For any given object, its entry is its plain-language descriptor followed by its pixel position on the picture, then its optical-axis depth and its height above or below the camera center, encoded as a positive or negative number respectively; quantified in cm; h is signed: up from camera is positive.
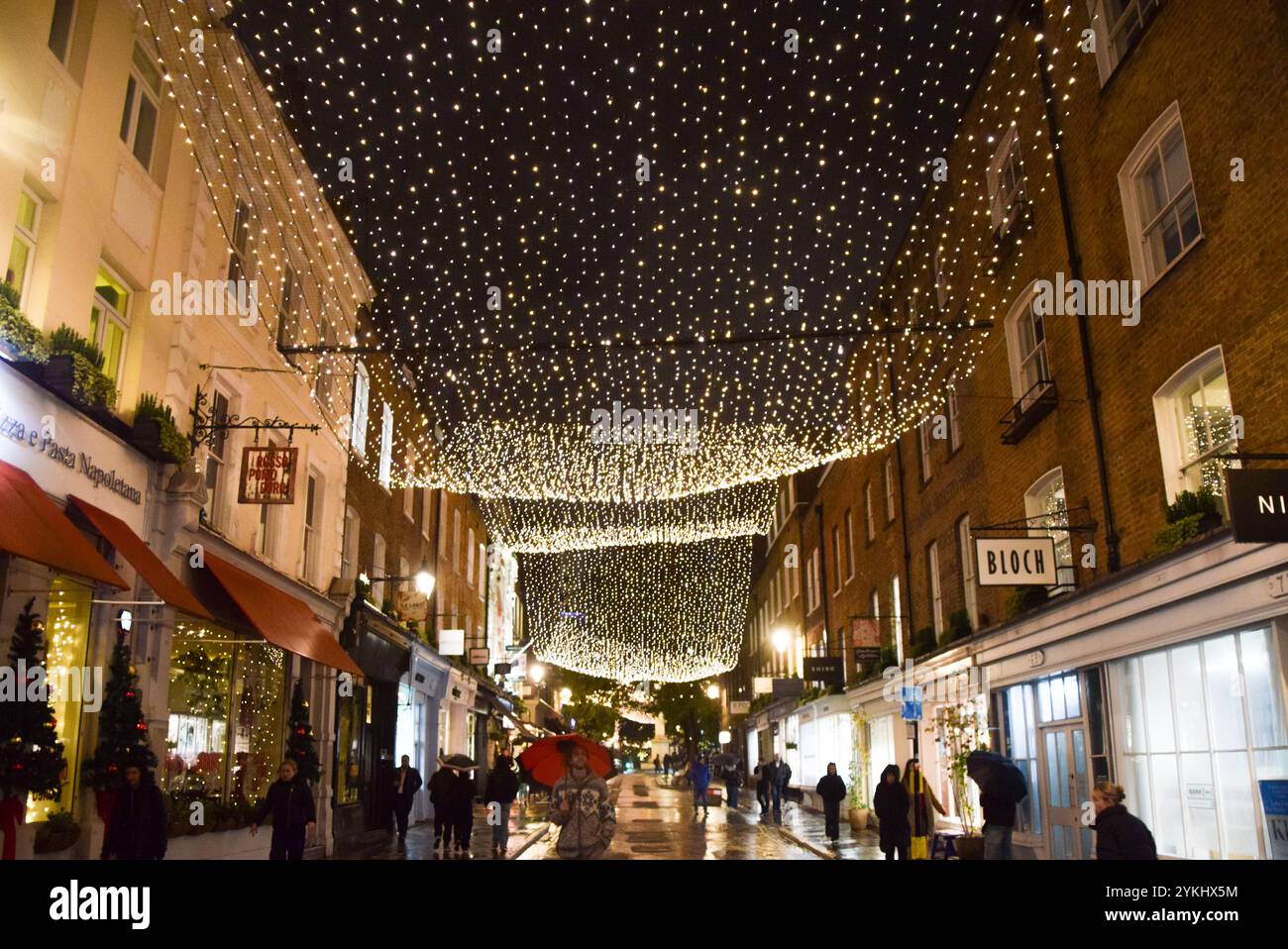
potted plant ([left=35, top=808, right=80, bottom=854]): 986 -107
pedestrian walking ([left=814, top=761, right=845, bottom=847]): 1912 -158
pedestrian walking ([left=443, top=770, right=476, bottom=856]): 1708 -152
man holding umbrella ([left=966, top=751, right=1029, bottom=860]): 1116 -91
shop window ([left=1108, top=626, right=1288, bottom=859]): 966 -31
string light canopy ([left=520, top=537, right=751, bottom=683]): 5309 +506
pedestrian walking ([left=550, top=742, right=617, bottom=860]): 821 -81
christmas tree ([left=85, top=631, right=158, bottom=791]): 1077 -12
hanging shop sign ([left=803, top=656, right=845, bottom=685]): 2645 +105
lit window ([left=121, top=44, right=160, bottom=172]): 1243 +741
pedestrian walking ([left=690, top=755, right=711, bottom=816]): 2900 -185
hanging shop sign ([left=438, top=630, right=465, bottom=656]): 2718 +190
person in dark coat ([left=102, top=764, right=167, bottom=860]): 969 -94
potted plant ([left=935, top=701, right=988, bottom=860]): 1684 -55
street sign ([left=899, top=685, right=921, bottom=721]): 1659 +11
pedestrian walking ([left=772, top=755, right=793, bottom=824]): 2624 -173
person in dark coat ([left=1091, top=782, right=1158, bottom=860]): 721 -88
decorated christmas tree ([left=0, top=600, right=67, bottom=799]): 918 -8
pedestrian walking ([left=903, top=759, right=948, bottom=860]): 1416 -128
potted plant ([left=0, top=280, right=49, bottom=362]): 933 +353
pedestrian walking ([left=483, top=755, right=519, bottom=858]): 1784 -136
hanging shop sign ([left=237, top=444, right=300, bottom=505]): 1377 +321
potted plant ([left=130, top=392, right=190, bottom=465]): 1215 +337
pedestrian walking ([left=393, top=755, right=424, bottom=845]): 1898 -134
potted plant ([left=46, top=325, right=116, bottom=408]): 1023 +352
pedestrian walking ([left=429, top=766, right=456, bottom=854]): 1708 -134
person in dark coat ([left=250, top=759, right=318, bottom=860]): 1153 -102
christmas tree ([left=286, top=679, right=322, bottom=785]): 1642 -37
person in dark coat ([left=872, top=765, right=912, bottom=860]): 1408 -134
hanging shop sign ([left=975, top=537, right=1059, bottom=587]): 1377 +193
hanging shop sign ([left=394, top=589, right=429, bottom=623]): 2355 +248
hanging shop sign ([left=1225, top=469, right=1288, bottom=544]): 790 +152
